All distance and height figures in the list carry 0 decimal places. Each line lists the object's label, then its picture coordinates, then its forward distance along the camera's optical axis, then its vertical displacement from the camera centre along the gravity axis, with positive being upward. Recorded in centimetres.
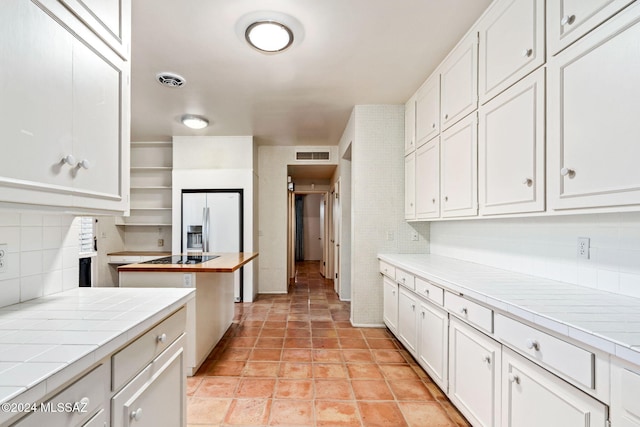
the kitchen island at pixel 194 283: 251 -59
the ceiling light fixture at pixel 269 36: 206 +131
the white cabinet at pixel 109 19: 113 +82
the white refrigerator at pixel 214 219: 477 -5
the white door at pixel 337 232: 514 -27
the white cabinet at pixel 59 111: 87 +36
